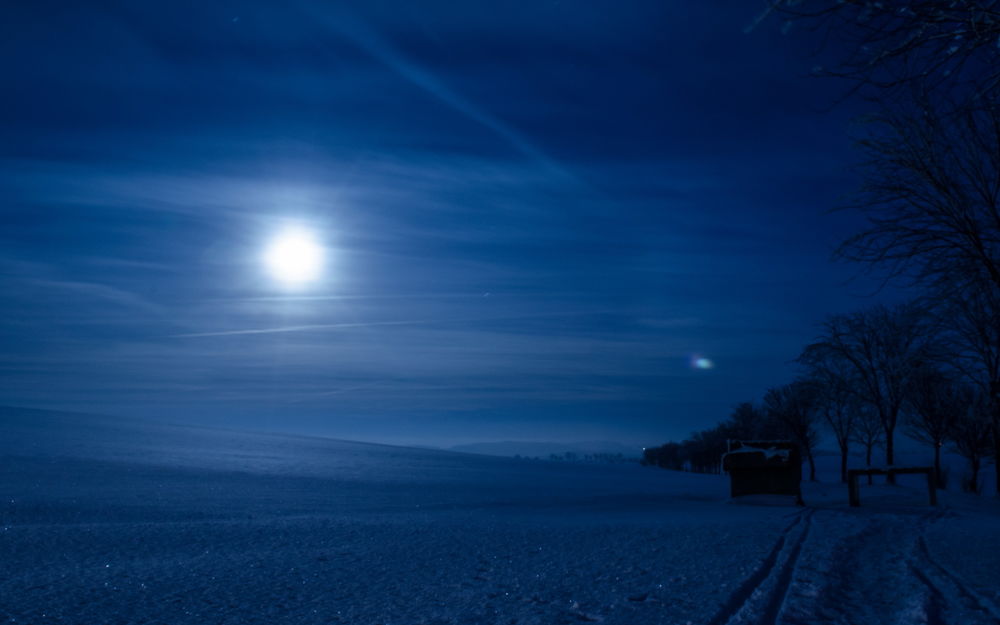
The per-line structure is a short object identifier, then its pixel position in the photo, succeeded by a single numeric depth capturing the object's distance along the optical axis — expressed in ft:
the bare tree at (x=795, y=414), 133.90
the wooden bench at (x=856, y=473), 55.52
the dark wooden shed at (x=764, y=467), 59.11
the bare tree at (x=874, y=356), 94.99
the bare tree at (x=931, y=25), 15.38
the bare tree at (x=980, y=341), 56.09
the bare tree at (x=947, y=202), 29.12
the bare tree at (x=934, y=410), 92.07
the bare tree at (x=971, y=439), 95.66
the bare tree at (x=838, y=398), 105.40
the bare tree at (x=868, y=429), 122.74
